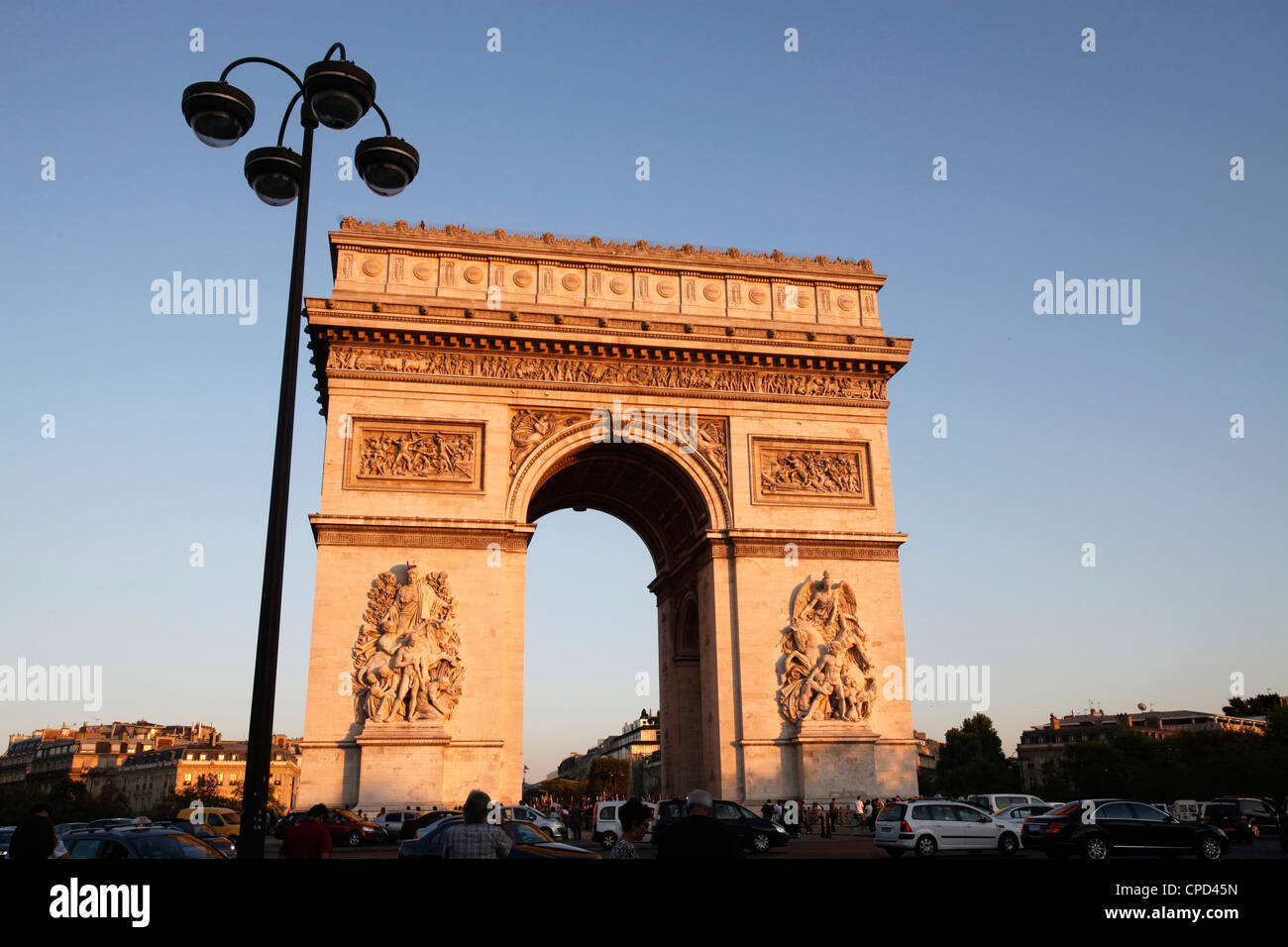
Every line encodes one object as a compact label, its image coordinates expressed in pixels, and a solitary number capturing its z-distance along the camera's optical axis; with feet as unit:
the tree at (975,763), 255.50
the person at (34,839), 29.27
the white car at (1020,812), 75.83
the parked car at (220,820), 84.17
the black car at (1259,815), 94.65
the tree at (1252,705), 282.07
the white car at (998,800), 96.84
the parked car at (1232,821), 83.51
